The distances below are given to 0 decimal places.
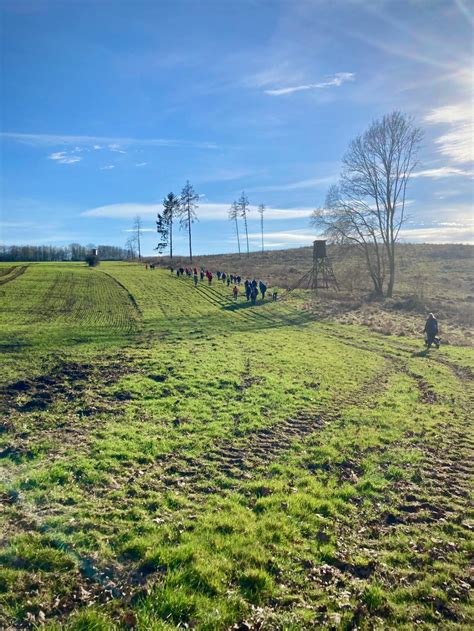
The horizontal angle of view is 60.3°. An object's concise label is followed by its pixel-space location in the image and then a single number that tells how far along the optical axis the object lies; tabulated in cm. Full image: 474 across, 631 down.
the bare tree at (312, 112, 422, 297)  4281
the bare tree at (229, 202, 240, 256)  10381
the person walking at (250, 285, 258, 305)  4182
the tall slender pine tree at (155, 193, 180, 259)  9765
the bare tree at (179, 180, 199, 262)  8368
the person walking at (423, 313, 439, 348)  2411
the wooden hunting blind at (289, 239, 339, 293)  5069
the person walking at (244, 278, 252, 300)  4262
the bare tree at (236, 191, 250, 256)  10338
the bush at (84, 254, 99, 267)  8575
